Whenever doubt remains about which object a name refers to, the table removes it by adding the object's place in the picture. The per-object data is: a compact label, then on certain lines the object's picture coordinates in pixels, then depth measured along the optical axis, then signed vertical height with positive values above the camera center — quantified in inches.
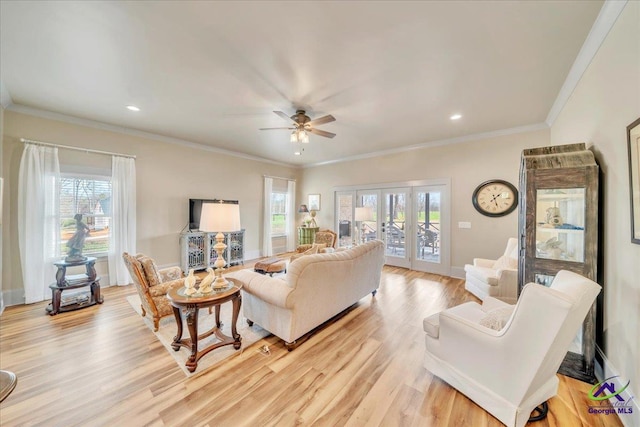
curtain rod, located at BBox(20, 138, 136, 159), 133.7 +39.1
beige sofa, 87.7 -34.1
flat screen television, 200.8 -3.6
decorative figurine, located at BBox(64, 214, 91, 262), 132.5 -19.6
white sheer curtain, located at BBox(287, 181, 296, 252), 291.0 -6.4
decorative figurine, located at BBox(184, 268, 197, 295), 82.8 -27.9
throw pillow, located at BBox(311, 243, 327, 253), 158.8 -25.6
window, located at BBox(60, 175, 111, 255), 145.9 +0.4
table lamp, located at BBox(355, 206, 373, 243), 195.5 -1.8
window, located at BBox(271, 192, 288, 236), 278.2 -2.7
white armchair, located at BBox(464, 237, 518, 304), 123.9 -36.3
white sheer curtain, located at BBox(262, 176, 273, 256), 261.1 -12.9
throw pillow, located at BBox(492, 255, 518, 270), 131.6 -29.8
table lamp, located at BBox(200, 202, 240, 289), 87.4 -4.2
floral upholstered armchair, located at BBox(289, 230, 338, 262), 222.7 -26.8
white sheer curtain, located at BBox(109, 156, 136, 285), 161.6 -4.9
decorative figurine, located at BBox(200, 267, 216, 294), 84.5 -27.6
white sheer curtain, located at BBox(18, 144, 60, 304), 131.3 -5.8
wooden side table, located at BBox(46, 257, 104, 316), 120.6 -41.5
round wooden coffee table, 79.0 -37.9
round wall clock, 165.8 +11.7
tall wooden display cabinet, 75.2 -2.9
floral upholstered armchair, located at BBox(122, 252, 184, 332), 99.8 -34.2
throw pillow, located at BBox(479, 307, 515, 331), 66.0 -31.5
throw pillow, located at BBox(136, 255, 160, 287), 104.0 -28.0
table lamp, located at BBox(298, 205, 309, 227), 281.9 +2.6
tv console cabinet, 193.0 -35.7
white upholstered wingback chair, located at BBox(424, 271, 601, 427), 51.8 -35.5
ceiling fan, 131.0 +50.3
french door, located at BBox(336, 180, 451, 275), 195.9 -10.2
